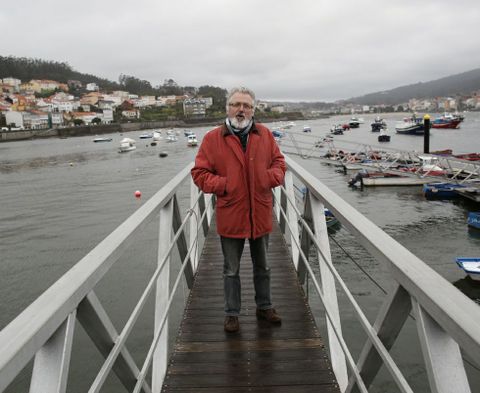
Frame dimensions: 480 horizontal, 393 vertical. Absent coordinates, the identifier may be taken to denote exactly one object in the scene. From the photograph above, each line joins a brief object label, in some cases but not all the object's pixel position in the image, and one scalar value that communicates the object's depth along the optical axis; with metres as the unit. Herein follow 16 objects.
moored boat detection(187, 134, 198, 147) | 54.09
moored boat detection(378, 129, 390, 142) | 49.00
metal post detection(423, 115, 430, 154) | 25.86
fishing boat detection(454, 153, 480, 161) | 25.53
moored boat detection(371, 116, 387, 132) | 68.76
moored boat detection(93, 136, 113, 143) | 72.15
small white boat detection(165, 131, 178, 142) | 63.52
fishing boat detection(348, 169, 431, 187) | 23.17
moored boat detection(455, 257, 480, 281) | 9.70
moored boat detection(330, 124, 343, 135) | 66.44
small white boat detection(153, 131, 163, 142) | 64.84
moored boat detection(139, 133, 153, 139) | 76.69
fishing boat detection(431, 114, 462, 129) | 68.88
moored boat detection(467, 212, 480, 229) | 14.35
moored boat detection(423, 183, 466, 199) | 20.00
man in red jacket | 2.53
